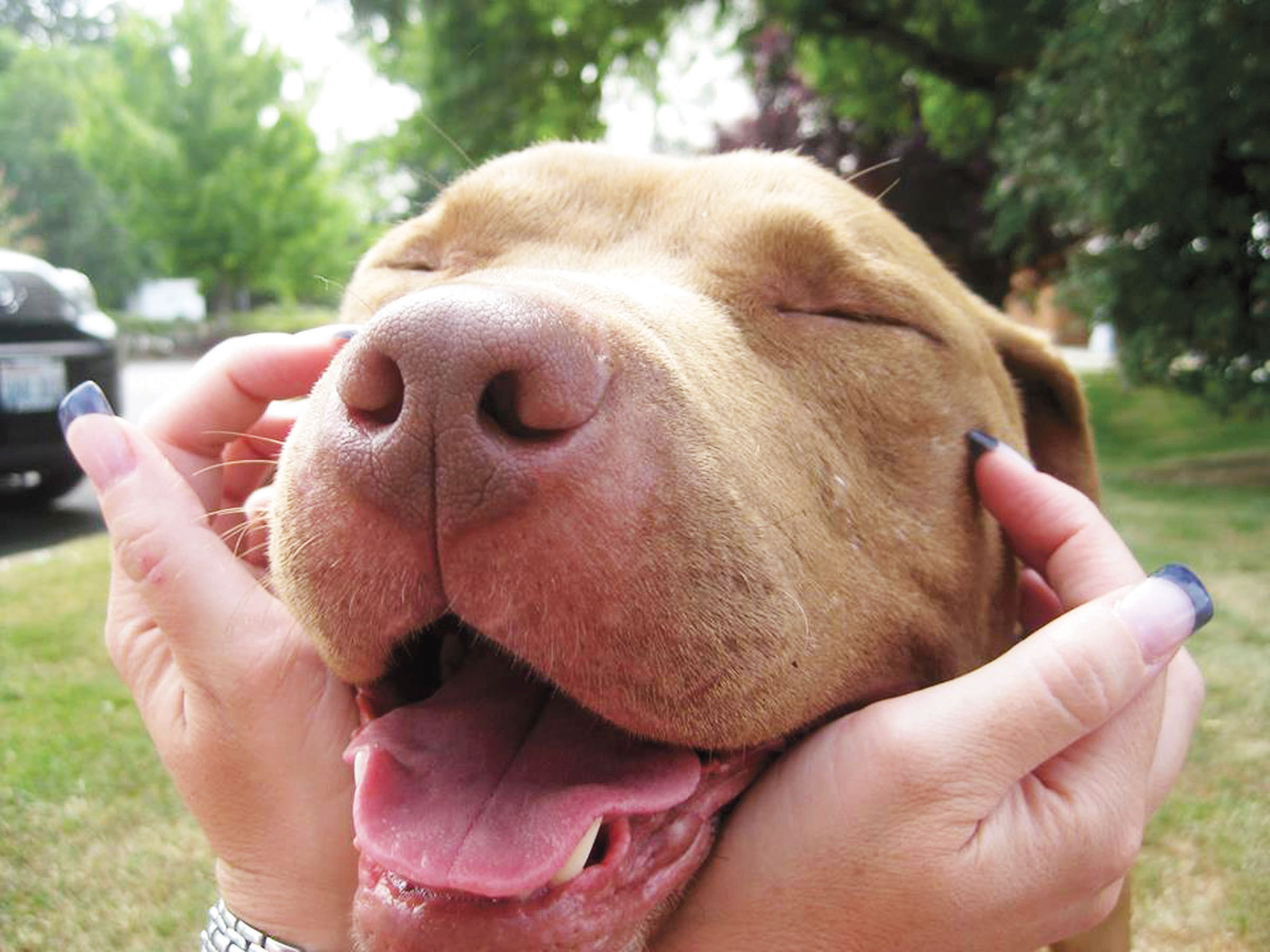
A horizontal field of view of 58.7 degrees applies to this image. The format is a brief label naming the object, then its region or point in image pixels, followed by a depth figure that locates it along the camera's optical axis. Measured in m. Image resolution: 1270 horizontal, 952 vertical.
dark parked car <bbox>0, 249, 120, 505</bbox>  7.01
